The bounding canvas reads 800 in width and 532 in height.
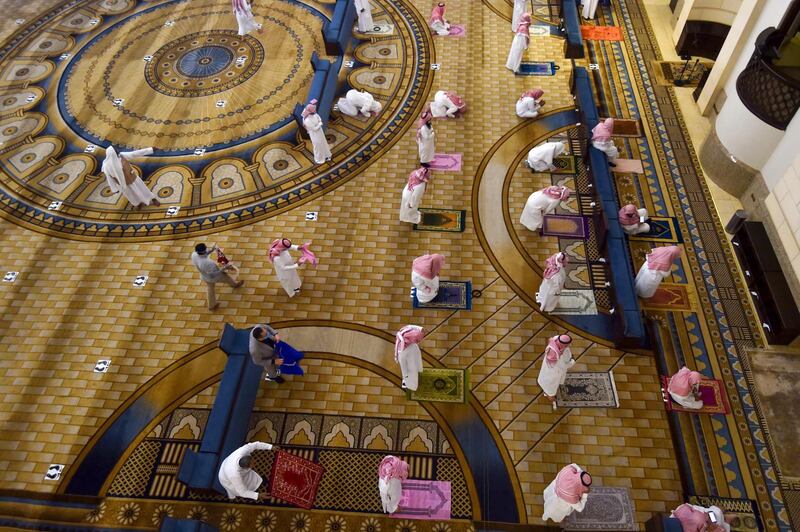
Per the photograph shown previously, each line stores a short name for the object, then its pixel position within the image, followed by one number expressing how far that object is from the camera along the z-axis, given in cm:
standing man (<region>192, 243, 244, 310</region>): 630
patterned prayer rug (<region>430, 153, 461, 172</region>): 838
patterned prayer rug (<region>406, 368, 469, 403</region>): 614
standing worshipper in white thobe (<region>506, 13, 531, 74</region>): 930
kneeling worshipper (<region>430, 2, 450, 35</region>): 1046
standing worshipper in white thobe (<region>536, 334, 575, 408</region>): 536
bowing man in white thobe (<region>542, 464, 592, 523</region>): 454
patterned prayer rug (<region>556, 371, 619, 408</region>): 605
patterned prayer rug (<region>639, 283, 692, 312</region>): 688
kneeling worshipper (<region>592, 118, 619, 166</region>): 784
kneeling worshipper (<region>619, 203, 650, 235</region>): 732
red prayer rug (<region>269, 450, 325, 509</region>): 551
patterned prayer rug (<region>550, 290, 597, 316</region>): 678
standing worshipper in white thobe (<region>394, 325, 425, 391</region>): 549
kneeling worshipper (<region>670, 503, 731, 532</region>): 471
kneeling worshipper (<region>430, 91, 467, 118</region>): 894
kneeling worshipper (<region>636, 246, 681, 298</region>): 616
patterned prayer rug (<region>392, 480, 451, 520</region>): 543
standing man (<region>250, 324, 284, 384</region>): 542
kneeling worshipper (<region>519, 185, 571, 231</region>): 696
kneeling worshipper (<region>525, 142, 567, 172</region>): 792
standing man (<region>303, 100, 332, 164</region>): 788
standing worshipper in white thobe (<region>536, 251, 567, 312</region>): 613
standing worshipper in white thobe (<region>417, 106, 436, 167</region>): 773
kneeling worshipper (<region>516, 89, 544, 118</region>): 869
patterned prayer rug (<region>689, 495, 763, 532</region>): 527
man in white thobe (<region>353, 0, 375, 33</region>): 1062
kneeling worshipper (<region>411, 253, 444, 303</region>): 626
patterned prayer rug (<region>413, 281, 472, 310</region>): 690
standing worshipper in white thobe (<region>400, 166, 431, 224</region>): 713
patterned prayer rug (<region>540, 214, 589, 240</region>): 753
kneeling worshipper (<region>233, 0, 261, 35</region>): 1050
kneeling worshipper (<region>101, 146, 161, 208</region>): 752
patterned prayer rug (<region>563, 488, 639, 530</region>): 527
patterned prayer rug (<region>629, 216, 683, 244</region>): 761
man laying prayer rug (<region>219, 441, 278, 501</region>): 500
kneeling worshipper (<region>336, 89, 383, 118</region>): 907
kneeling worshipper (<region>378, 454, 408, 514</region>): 488
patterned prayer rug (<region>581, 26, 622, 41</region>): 1079
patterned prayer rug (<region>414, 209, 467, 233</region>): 766
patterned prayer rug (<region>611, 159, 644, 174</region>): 847
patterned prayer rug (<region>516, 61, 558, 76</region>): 988
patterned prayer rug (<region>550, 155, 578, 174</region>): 829
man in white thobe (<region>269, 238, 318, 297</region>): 633
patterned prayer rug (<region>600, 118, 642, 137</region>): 898
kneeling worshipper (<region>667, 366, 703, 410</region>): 569
